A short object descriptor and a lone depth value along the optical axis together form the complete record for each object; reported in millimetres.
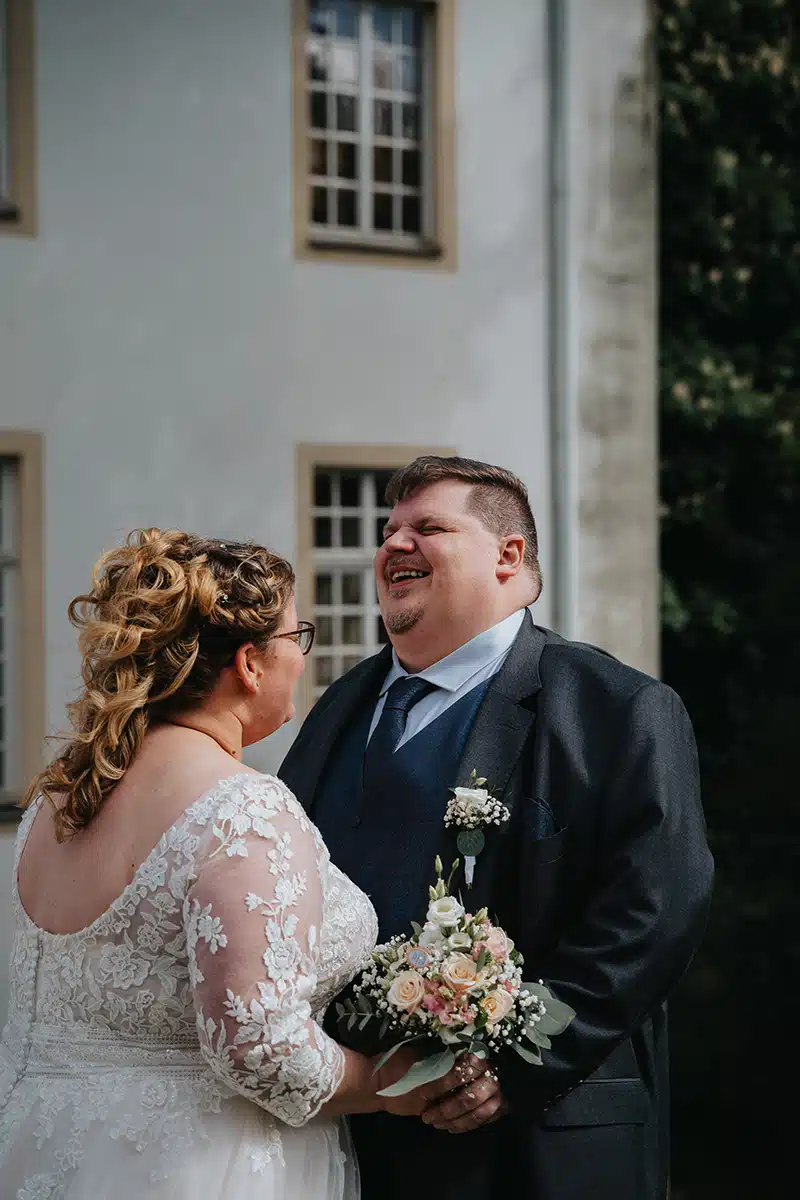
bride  2594
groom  3119
